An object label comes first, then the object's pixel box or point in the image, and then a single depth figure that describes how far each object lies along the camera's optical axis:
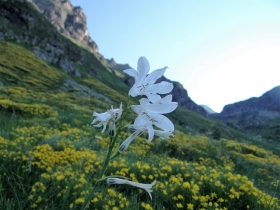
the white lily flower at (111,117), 0.19
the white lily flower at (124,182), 0.18
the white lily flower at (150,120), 0.18
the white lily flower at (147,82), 0.19
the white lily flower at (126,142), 0.19
